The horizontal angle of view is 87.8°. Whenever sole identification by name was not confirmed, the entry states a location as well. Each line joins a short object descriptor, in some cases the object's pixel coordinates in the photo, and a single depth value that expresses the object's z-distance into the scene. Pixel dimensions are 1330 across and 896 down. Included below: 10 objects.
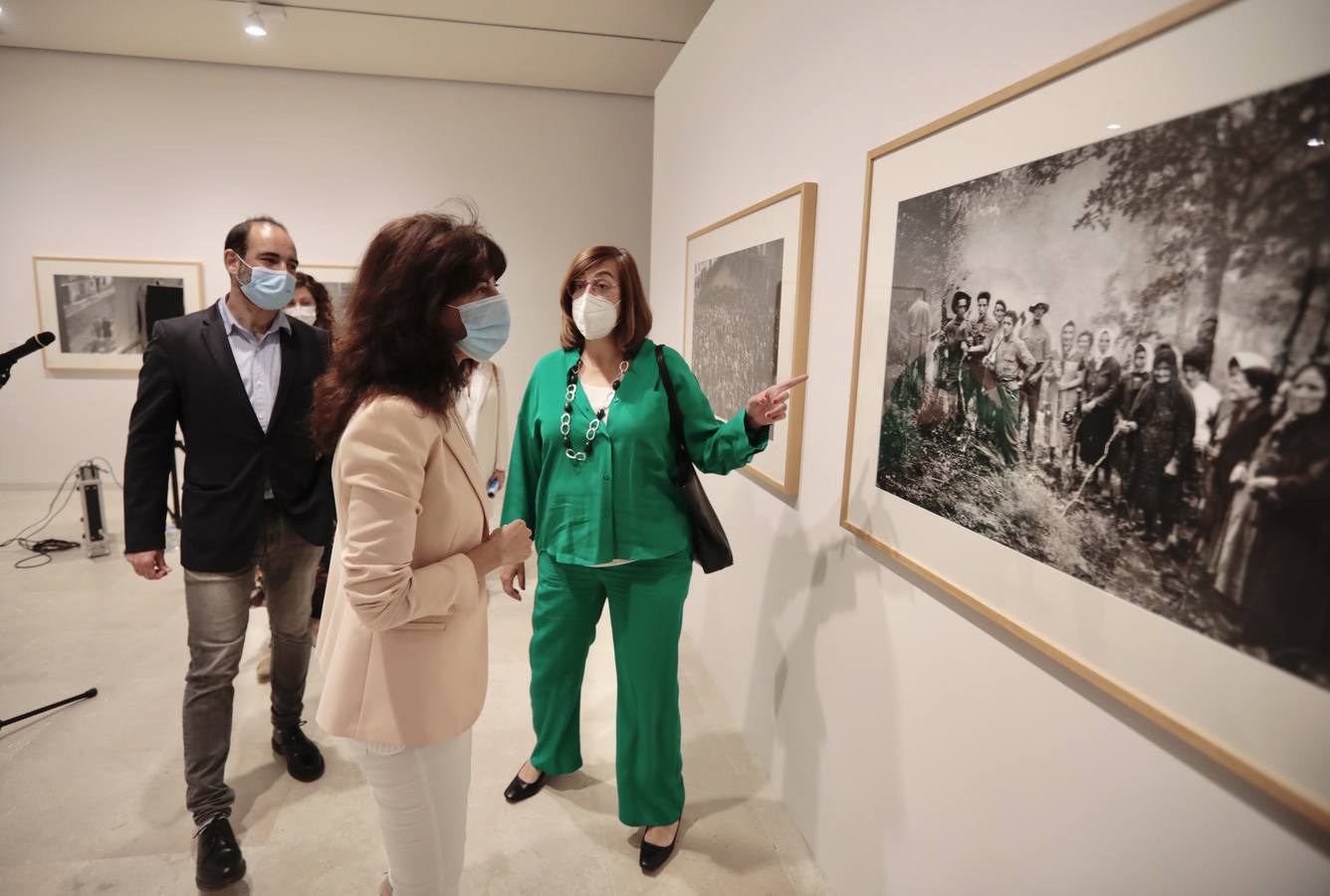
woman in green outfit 2.07
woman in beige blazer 1.20
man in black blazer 2.02
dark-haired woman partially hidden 3.40
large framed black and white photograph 0.82
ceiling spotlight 4.59
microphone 2.44
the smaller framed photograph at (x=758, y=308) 2.19
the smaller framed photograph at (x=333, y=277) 5.91
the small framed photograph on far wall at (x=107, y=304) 5.78
